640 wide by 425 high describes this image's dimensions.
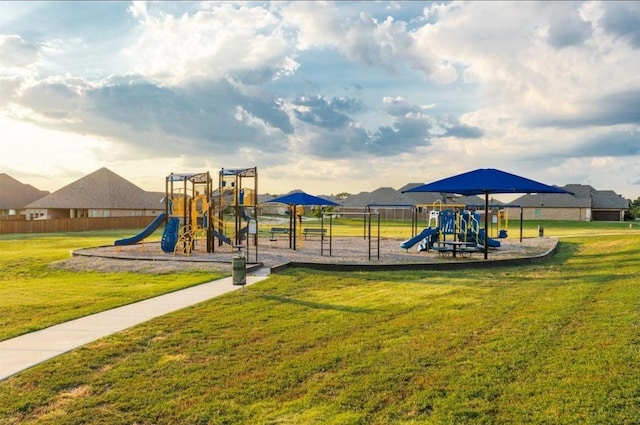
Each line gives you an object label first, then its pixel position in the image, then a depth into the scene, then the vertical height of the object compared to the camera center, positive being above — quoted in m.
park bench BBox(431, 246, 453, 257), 18.66 -1.16
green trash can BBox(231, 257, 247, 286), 11.34 -1.19
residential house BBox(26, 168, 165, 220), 57.88 +1.88
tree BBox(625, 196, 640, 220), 79.32 +0.84
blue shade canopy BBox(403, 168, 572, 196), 16.97 +1.16
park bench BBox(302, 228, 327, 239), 25.59 -0.69
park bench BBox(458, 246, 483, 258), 18.38 -1.16
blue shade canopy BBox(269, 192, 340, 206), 23.61 +0.85
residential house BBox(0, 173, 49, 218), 67.44 +2.89
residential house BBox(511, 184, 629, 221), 73.81 +1.89
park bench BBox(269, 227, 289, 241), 25.40 -0.69
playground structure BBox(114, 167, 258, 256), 20.55 +0.34
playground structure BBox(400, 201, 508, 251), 20.36 -0.46
